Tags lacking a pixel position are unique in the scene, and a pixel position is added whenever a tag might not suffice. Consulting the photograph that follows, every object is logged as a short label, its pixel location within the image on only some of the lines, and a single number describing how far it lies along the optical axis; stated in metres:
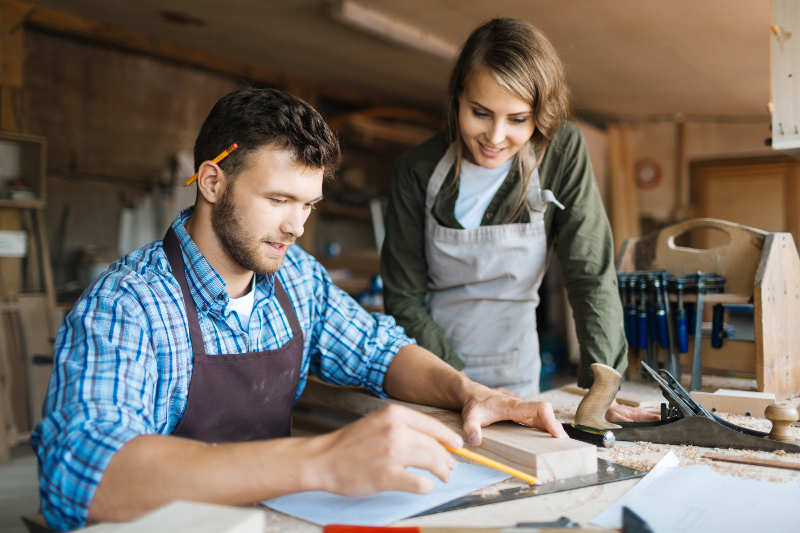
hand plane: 1.31
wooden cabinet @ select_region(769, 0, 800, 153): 1.97
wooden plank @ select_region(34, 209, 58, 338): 4.40
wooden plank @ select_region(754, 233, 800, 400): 1.86
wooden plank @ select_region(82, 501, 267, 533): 0.75
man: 0.93
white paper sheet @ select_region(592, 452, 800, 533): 0.94
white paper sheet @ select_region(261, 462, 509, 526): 0.97
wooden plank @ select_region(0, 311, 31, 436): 4.24
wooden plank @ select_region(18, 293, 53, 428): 4.28
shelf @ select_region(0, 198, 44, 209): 4.18
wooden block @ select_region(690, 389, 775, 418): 1.58
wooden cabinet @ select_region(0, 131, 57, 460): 4.26
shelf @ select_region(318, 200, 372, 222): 6.42
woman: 1.74
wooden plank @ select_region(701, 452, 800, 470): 1.18
